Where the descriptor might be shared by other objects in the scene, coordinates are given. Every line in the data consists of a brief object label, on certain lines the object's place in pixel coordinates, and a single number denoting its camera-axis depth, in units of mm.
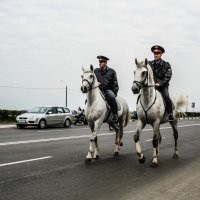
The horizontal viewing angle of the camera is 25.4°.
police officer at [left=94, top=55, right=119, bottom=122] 11664
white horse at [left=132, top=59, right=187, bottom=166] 10273
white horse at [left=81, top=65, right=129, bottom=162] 10719
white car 30562
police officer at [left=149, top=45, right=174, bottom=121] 11109
